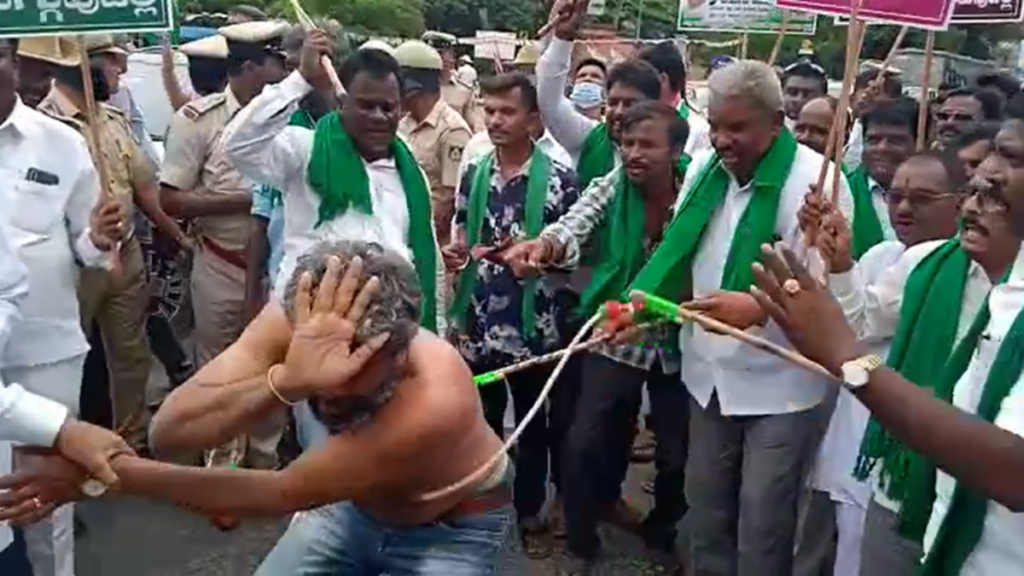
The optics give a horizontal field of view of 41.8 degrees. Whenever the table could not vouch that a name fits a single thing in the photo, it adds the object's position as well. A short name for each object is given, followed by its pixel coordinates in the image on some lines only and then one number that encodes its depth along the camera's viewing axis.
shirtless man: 2.40
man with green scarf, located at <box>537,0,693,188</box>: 5.30
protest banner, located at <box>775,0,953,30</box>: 3.86
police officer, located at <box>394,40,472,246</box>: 6.46
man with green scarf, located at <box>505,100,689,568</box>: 4.72
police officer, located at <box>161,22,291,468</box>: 5.69
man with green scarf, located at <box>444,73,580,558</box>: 5.08
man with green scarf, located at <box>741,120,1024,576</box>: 2.23
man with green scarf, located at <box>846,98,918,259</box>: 4.71
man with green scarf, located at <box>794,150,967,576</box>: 3.74
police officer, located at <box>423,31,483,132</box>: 9.26
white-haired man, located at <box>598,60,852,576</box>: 3.98
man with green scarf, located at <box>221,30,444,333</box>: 4.48
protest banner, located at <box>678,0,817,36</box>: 7.81
